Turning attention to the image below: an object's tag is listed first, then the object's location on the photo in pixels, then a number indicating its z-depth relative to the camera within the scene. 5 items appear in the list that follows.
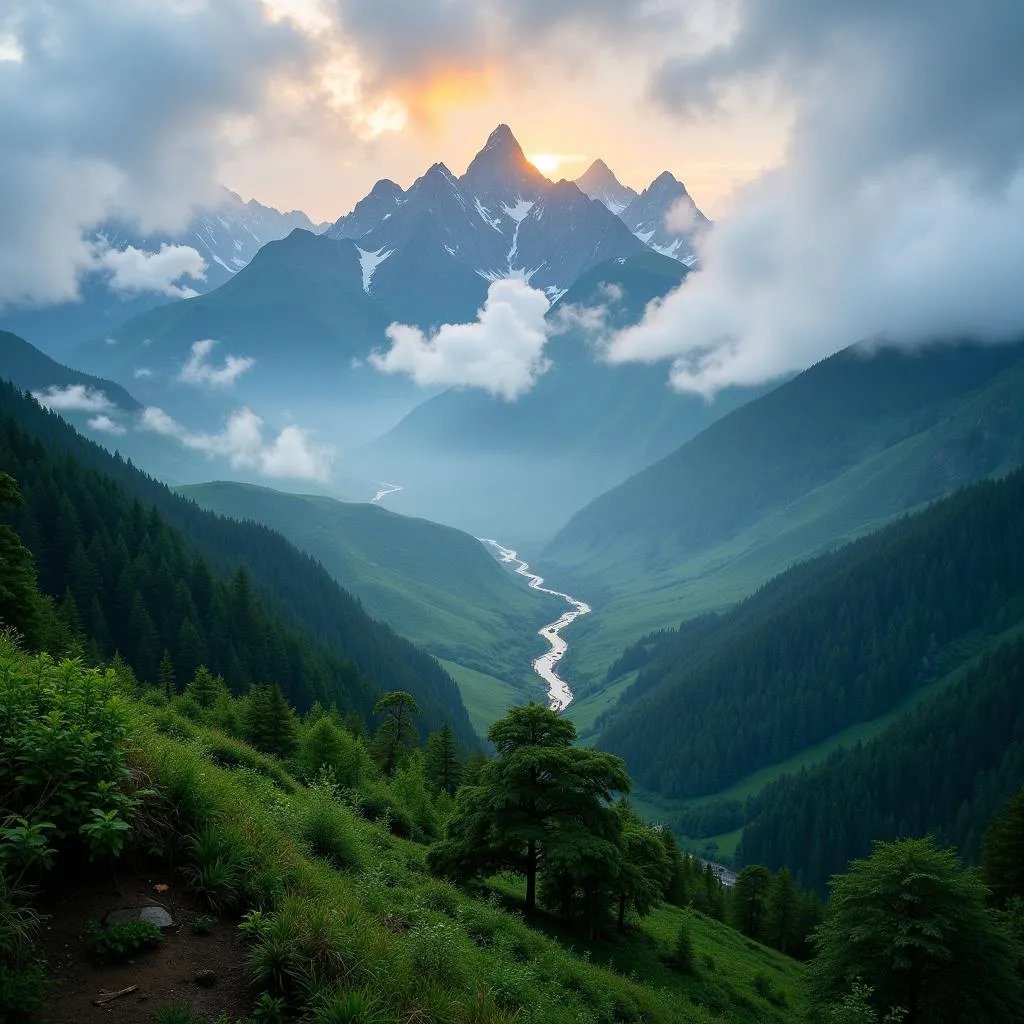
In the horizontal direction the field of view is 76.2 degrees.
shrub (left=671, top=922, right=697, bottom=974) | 35.56
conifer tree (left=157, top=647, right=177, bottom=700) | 69.05
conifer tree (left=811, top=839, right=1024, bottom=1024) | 28.08
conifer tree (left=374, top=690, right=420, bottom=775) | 57.34
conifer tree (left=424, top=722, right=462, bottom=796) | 63.19
